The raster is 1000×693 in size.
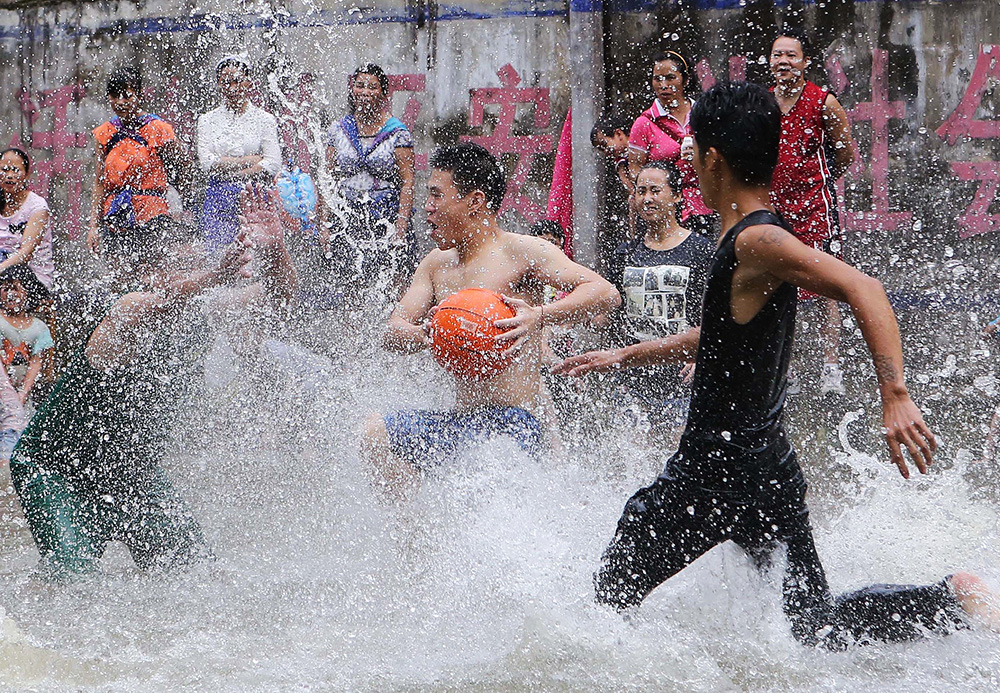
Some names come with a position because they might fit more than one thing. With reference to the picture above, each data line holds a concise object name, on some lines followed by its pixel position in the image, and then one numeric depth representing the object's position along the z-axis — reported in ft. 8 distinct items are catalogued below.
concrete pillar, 54.54
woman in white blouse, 48.49
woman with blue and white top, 48.42
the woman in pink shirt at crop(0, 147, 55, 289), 53.67
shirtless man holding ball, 26.63
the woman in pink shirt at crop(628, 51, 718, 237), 41.73
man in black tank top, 19.56
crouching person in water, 27.66
